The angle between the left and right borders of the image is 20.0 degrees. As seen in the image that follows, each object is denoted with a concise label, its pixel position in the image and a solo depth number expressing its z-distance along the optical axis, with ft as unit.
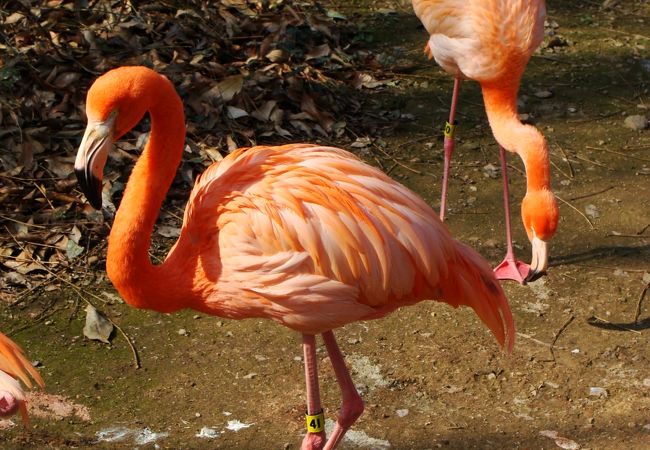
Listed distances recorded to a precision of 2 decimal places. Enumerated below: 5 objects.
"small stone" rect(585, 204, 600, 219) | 34.97
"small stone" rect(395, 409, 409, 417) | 26.37
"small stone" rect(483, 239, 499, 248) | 33.77
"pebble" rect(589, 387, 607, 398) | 27.01
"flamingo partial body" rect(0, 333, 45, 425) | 17.98
